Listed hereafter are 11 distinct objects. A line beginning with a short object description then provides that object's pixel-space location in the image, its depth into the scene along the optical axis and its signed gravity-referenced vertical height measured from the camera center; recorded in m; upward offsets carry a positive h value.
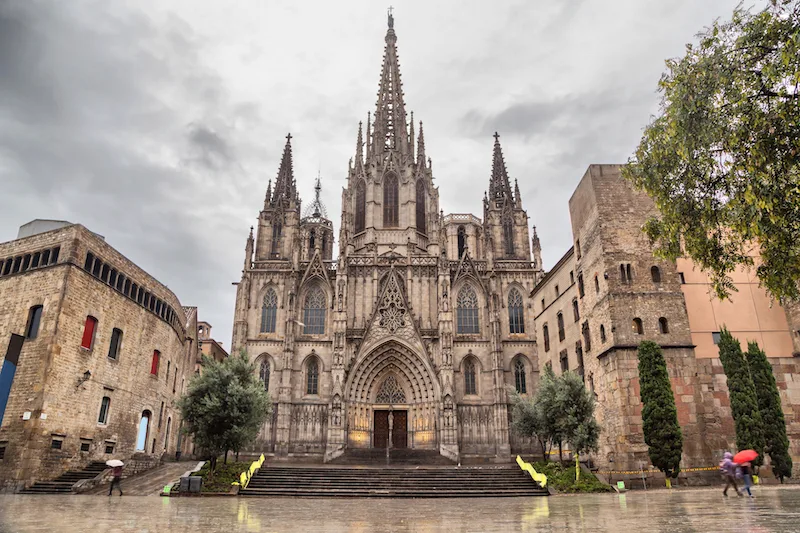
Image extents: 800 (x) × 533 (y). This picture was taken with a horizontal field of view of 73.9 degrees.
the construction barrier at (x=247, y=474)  21.08 -1.13
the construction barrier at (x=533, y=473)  21.59 -1.17
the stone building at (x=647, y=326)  21.61 +4.86
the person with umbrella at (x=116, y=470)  19.09 -0.84
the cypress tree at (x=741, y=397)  20.11 +1.73
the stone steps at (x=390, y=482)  21.16 -1.51
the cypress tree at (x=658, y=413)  19.97 +1.12
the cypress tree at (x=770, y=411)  20.09 +1.19
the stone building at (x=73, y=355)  20.91 +3.86
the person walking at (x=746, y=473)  14.12 -0.78
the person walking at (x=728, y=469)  14.59 -0.67
